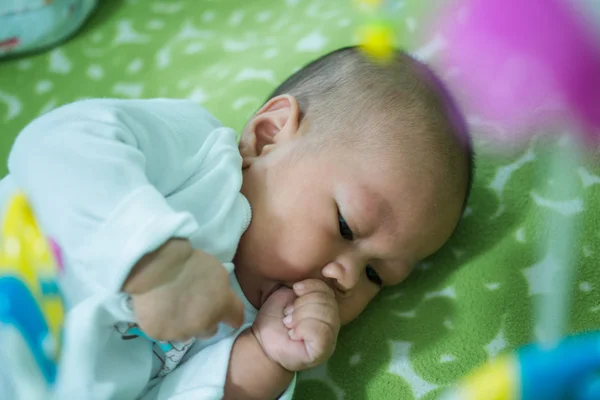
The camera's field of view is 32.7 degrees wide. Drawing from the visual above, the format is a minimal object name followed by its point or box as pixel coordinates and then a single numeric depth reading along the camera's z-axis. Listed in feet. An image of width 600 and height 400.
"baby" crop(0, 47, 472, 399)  1.39
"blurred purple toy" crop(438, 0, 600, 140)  1.14
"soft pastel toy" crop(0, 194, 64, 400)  1.45
